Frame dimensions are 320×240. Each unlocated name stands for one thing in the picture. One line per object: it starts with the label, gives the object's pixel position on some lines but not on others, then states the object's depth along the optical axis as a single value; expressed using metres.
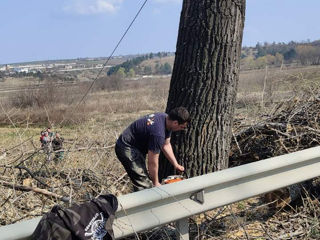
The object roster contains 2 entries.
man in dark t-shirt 4.18
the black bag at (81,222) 2.33
